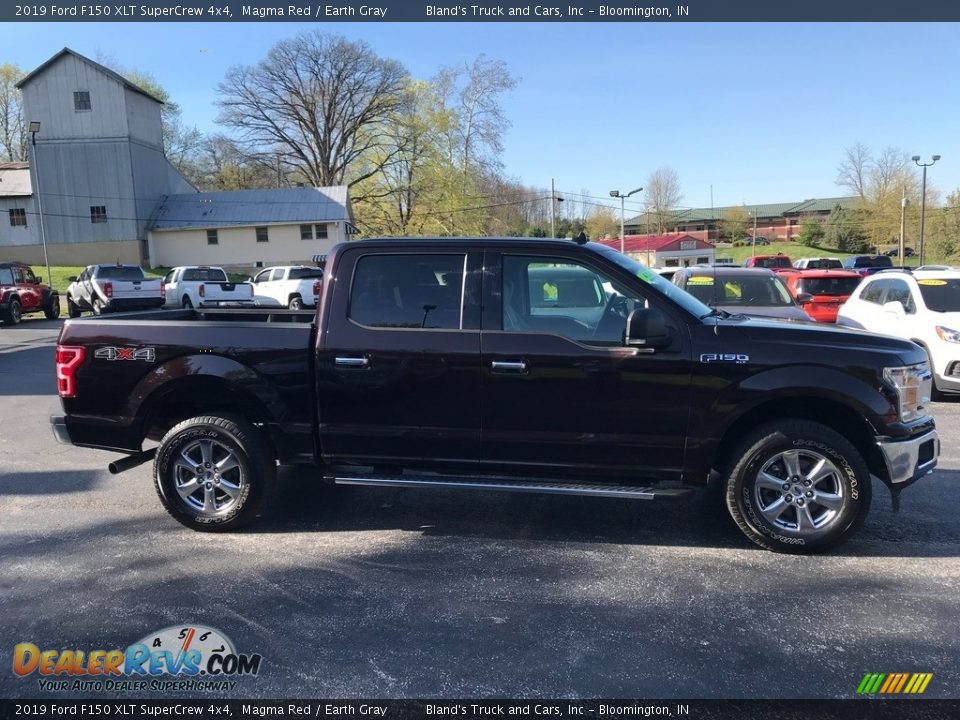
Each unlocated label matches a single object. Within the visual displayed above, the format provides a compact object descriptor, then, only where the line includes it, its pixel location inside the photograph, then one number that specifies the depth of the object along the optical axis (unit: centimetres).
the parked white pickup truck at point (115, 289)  2077
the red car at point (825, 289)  1325
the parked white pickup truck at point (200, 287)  2175
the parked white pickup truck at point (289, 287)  2389
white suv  857
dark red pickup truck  409
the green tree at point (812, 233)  8162
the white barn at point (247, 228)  4466
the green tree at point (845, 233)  7425
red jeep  1975
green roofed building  9875
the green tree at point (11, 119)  6172
